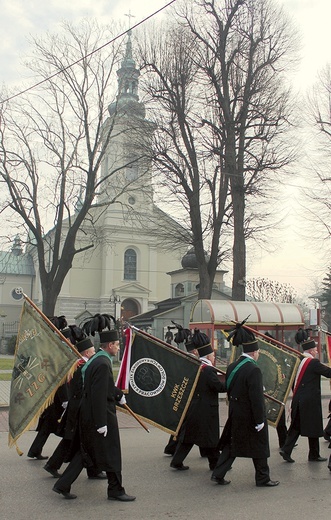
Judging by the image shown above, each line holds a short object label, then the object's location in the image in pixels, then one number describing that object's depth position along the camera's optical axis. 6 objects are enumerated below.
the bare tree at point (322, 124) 25.38
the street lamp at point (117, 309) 30.71
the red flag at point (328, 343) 10.78
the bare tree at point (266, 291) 58.06
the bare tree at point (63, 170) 25.83
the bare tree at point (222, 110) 22.70
